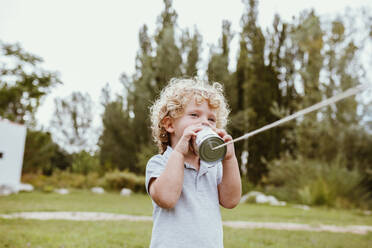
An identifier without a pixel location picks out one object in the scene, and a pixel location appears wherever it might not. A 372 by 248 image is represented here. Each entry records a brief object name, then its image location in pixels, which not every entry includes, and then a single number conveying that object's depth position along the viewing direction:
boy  1.59
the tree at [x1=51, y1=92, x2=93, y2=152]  16.58
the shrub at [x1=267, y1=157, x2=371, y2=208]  11.12
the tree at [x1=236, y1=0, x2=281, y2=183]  15.19
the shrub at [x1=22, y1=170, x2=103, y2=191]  15.98
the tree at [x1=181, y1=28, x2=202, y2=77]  15.45
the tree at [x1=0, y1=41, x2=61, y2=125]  12.43
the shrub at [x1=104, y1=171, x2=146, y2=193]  14.95
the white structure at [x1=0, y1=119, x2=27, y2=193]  14.43
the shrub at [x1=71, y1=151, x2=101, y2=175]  14.10
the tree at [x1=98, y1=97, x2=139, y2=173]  17.86
